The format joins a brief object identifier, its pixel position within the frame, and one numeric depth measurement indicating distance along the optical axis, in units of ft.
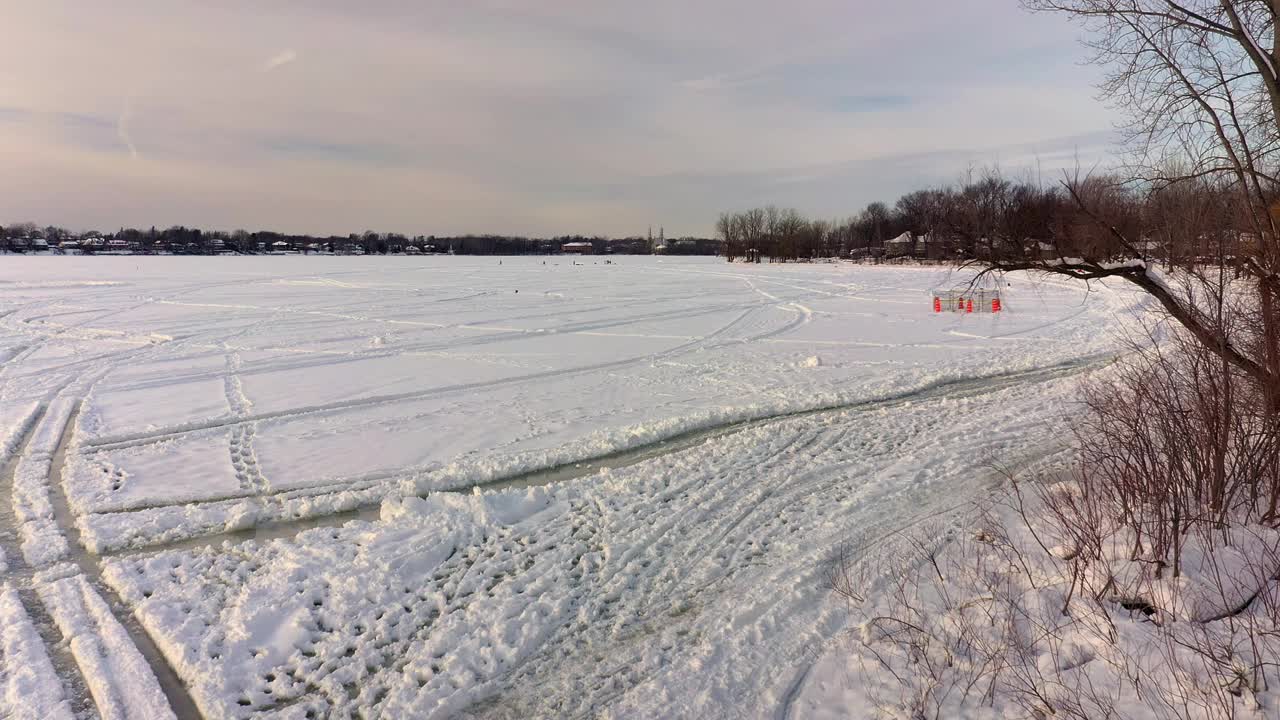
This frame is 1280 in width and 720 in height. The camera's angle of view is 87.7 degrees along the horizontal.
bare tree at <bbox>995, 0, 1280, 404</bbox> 17.10
